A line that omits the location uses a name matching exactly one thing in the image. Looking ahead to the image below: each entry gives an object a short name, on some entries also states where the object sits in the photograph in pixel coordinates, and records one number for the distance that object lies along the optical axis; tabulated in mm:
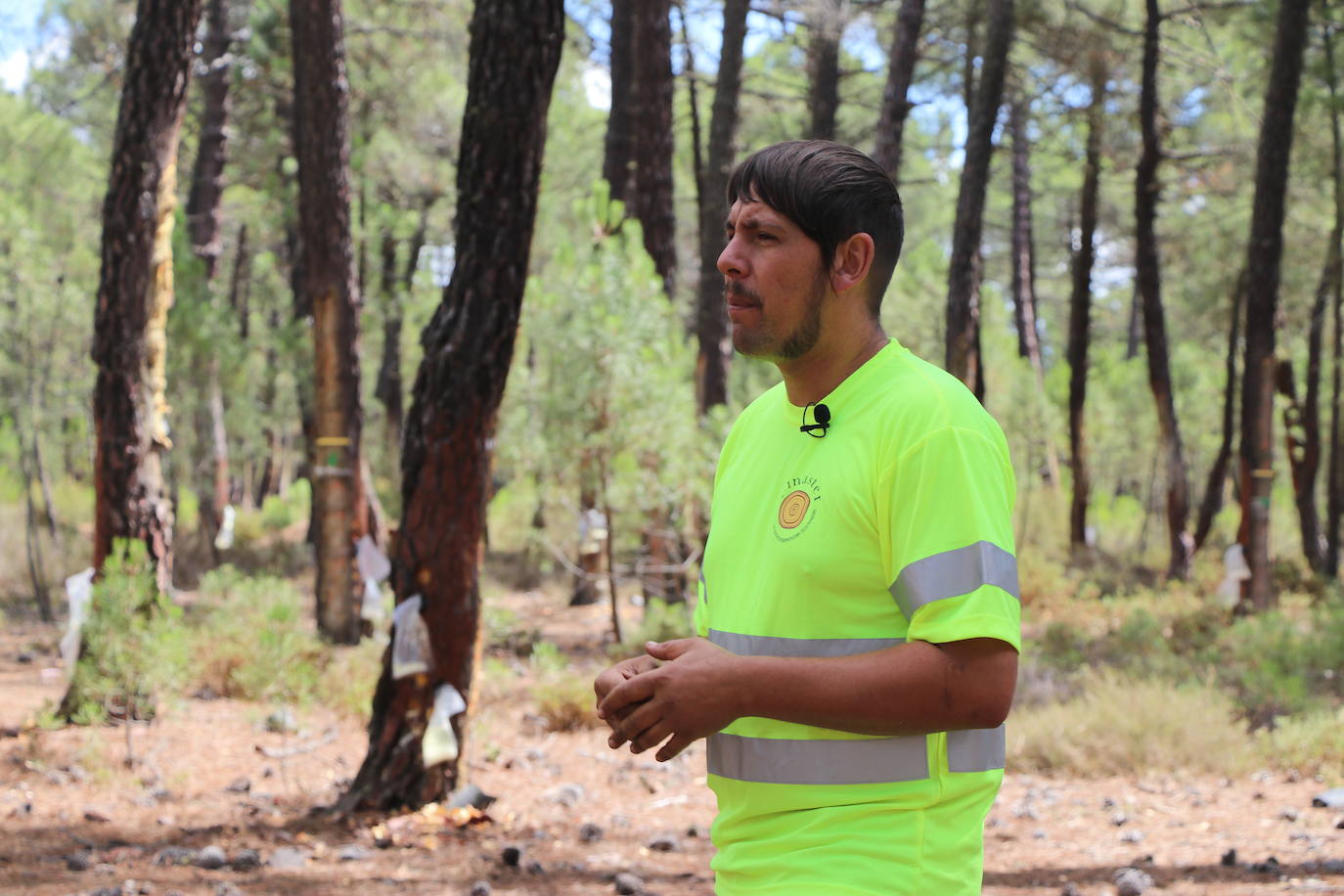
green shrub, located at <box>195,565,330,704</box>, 7828
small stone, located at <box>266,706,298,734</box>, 7246
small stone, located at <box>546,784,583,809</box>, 6273
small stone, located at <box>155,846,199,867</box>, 4957
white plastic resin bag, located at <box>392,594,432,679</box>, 5387
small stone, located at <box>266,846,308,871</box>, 4965
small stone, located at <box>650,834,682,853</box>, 5500
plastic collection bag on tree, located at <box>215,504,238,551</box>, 14712
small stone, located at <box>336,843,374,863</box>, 5082
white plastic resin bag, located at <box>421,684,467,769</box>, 5465
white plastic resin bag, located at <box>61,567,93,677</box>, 6699
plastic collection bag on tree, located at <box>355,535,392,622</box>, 7766
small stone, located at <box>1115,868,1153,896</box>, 4816
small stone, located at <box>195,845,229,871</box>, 4930
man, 1652
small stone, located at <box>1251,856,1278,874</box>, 5105
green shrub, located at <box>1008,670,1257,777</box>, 7129
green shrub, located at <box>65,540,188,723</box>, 6668
